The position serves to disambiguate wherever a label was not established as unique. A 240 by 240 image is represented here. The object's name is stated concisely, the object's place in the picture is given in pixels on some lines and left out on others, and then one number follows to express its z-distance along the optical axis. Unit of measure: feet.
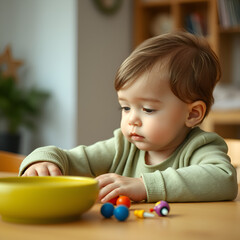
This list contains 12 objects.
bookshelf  13.57
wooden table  1.85
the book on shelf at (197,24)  14.34
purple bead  2.28
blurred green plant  13.29
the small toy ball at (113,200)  2.70
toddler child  3.12
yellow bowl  1.99
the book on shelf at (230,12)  13.57
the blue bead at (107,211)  2.20
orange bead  2.51
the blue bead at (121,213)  2.15
